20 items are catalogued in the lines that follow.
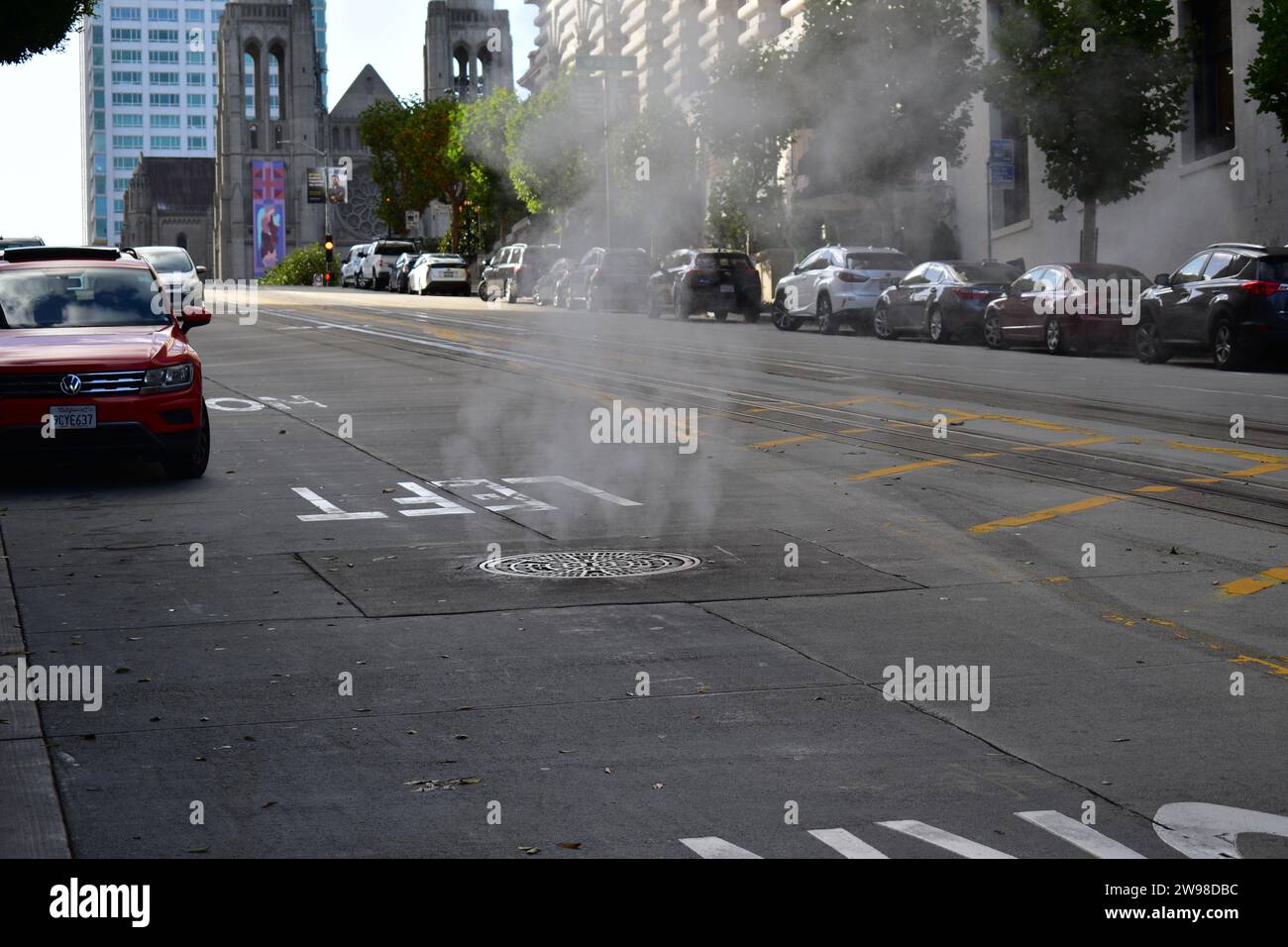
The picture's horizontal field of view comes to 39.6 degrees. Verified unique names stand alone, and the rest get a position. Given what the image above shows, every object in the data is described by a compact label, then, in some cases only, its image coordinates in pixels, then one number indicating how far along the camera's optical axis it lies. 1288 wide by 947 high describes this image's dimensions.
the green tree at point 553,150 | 61.47
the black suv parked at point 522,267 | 55.12
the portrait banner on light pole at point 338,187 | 104.66
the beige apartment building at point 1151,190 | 32.44
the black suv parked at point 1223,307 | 22.08
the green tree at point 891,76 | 39.12
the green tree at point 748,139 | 43.66
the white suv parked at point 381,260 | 74.12
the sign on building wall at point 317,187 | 101.86
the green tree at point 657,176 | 52.84
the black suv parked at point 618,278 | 44.78
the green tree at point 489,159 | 77.25
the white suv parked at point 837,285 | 34.25
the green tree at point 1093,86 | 31.55
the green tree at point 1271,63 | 25.81
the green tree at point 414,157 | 86.38
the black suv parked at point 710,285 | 39.66
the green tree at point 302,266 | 93.19
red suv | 12.48
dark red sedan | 26.27
